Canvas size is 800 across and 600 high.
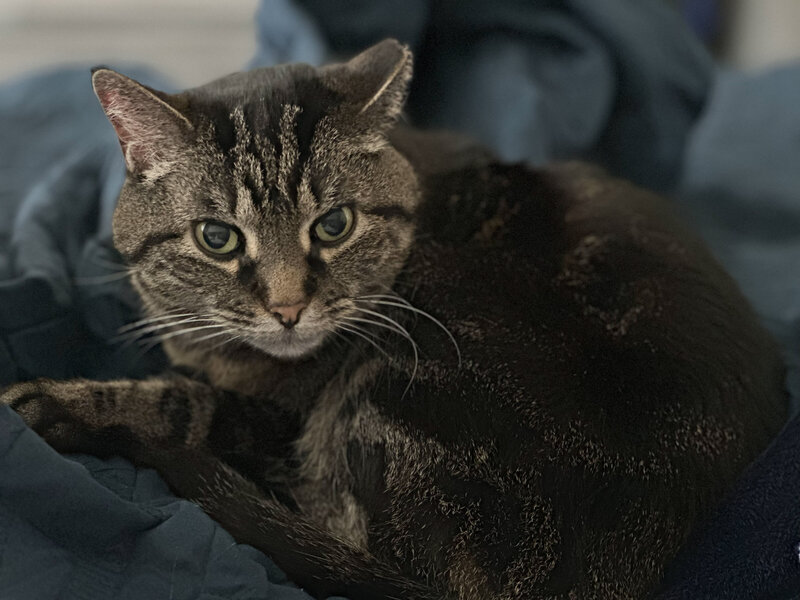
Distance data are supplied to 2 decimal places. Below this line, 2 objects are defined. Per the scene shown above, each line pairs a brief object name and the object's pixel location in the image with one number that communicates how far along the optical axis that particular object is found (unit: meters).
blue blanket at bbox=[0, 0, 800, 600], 0.41
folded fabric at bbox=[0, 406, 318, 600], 0.39
